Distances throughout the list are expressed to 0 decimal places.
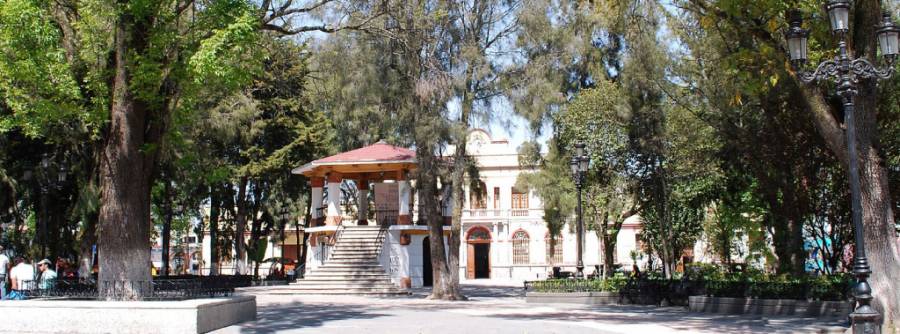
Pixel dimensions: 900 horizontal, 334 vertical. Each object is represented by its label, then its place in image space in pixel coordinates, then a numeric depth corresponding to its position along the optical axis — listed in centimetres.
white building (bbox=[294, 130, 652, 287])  5697
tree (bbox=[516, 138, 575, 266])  3147
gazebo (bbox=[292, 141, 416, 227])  3092
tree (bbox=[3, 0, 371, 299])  1338
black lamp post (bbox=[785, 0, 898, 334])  1129
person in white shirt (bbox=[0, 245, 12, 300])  1819
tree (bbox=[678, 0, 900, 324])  1270
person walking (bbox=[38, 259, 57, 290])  1709
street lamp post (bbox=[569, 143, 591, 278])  2217
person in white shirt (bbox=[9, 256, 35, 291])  1688
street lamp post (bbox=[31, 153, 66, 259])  2516
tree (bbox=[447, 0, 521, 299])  2470
